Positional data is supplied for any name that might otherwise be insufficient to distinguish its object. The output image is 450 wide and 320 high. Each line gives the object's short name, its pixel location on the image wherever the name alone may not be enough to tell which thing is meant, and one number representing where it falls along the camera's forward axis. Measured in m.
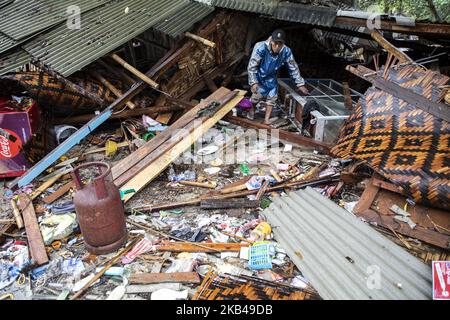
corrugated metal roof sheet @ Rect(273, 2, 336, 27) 6.18
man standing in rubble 6.46
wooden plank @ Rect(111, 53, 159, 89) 6.40
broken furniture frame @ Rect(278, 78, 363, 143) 6.15
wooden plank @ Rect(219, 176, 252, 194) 5.18
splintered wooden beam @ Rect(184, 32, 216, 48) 6.86
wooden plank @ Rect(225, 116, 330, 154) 6.08
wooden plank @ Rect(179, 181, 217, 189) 5.36
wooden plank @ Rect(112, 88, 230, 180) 5.43
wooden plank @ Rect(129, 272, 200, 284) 3.64
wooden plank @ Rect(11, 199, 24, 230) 4.52
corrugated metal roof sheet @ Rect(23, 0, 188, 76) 5.89
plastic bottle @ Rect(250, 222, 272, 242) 4.27
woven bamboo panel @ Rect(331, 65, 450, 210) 4.15
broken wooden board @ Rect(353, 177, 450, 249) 4.08
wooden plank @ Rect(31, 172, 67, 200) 5.13
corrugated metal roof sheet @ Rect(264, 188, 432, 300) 3.39
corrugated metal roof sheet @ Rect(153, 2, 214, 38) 6.86
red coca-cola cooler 5.47
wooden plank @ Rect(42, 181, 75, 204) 5.02
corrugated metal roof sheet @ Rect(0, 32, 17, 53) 6.12
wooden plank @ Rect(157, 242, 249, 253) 4.07
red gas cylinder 3.75
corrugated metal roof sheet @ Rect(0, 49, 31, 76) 5.85
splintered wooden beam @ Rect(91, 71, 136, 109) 6.56
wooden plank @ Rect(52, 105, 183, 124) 6.50
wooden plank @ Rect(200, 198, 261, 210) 4.84
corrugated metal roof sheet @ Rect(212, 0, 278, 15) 7.04
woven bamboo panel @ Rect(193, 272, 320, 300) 3.44
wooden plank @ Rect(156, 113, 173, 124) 7.03
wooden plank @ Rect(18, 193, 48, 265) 3.96
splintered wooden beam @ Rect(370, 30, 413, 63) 5.05
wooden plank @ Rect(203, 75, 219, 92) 7.83
